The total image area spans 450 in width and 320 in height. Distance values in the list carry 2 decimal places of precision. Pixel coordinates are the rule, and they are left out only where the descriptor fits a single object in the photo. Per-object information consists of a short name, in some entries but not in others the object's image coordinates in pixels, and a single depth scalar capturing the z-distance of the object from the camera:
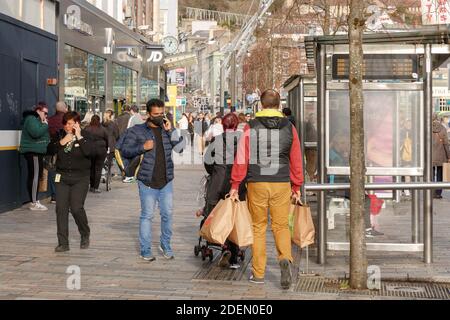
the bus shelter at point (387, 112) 9.73
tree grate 7.96
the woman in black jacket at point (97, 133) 17.59
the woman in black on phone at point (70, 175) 10.17
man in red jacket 8.23
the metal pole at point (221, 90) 45.64
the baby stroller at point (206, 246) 9.71
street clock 47.00
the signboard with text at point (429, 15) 15.30
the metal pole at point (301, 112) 12.09
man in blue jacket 9.56
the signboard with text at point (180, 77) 59.84
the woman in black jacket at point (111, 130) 19.91
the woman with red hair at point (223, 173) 9.45
